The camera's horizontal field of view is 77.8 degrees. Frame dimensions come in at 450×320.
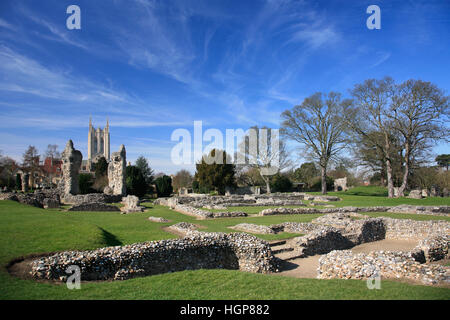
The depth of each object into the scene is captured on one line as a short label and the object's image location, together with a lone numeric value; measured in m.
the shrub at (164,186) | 47.38
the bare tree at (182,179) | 69.12
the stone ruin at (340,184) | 55.60
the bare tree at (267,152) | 49.84
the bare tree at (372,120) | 33.50
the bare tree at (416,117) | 30.48
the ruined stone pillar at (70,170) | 32.47
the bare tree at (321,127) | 38.41
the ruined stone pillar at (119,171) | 33.56
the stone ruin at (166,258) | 6.80
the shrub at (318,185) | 57.09
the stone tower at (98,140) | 140.12
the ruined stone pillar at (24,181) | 42.56
